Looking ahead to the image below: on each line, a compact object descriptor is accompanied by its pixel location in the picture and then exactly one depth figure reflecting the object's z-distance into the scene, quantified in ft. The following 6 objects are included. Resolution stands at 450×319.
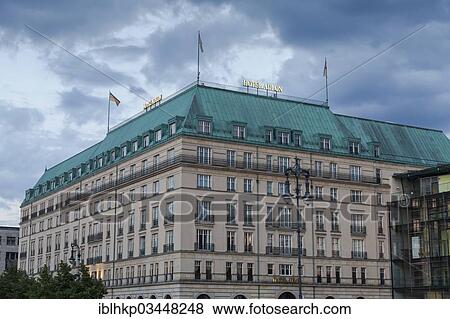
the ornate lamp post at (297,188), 138.41
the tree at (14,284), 235.20
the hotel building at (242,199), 243.40
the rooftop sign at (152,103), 295.97
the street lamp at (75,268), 314.22
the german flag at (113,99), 299.52
